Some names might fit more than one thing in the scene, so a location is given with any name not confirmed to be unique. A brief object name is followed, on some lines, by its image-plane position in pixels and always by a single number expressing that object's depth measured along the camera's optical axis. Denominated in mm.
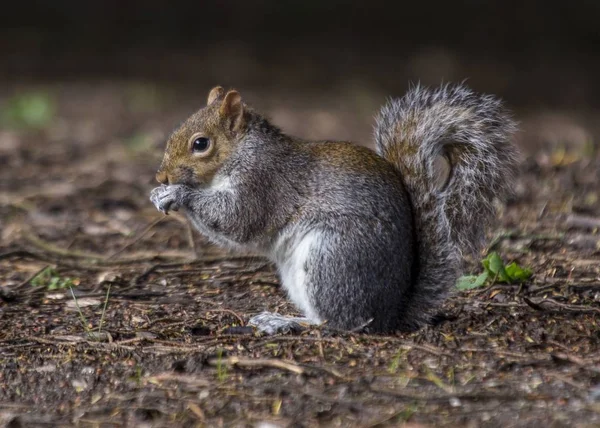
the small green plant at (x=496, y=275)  8032
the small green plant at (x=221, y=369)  6099
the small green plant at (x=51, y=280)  8727
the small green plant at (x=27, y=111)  17891
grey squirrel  7008
